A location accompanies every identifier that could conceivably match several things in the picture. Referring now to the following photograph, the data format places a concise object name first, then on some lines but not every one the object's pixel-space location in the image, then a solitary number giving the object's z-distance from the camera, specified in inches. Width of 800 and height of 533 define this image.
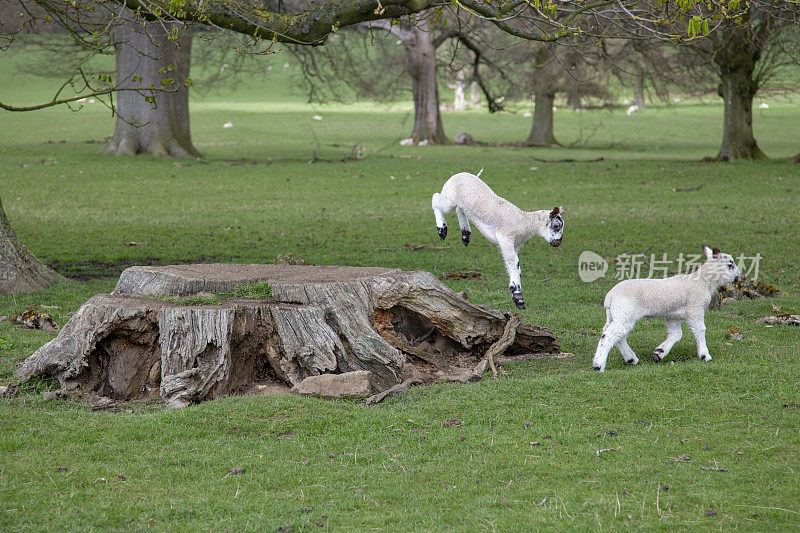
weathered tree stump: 585.9
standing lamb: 593.9
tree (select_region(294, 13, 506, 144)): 2972.4
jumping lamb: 544.7
